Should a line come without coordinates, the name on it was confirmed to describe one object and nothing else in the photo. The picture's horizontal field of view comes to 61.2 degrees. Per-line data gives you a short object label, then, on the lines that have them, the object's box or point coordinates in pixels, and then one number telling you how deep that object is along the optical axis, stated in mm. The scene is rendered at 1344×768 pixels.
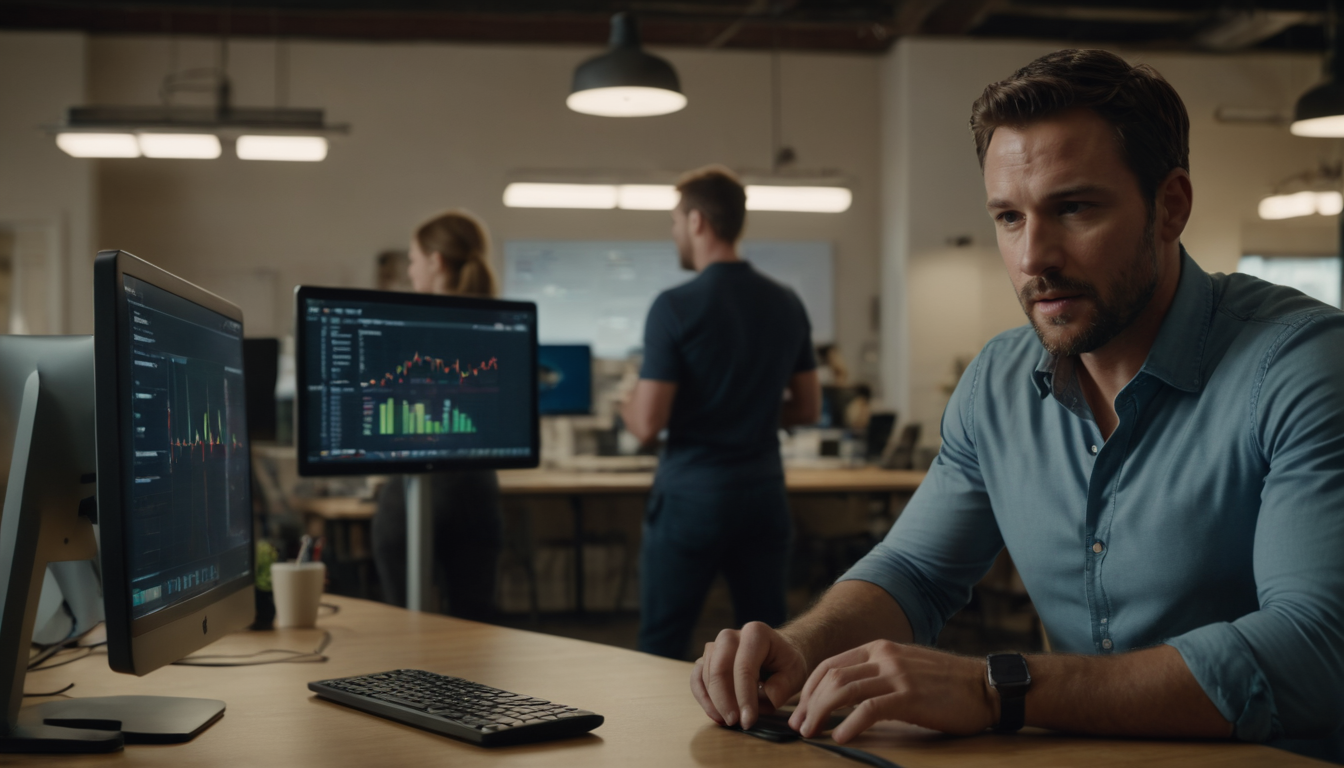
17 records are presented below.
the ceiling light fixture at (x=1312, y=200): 6832
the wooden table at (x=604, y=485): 4881
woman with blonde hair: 2629
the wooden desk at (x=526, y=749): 1043
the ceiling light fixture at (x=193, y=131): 5211
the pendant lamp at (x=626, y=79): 4066
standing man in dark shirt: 2891
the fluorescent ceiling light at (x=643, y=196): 5953
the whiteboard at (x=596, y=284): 7625
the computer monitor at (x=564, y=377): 5234
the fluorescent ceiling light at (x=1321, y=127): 4945
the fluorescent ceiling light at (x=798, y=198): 5898
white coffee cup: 1859
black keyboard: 1120
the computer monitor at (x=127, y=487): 1035
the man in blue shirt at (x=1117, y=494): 1062
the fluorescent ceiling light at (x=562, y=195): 5980
